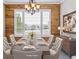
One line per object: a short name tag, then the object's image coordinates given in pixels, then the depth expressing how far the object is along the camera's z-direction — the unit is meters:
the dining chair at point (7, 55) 1.58
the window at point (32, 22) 4.35
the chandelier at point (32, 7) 2.85
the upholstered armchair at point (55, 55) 1.54
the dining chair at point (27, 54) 1.15
